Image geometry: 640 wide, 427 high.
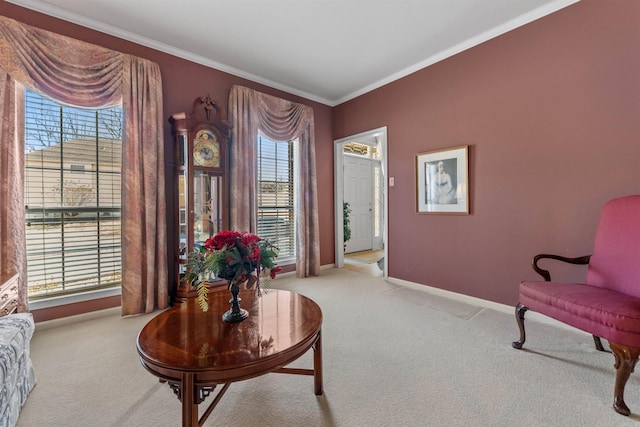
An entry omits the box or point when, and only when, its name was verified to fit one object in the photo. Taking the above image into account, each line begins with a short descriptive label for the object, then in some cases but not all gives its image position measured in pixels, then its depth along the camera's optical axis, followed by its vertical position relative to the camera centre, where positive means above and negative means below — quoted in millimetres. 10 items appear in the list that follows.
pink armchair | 1439 -542
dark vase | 1489 -549
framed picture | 3055 +366
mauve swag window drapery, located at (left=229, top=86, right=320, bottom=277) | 3389 +758
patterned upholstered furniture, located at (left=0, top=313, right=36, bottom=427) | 1222 -731
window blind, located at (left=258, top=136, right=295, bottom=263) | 3900 +283
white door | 5992 +316
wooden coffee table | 1066 -591
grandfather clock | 2852 +434
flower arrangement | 1395 -245
